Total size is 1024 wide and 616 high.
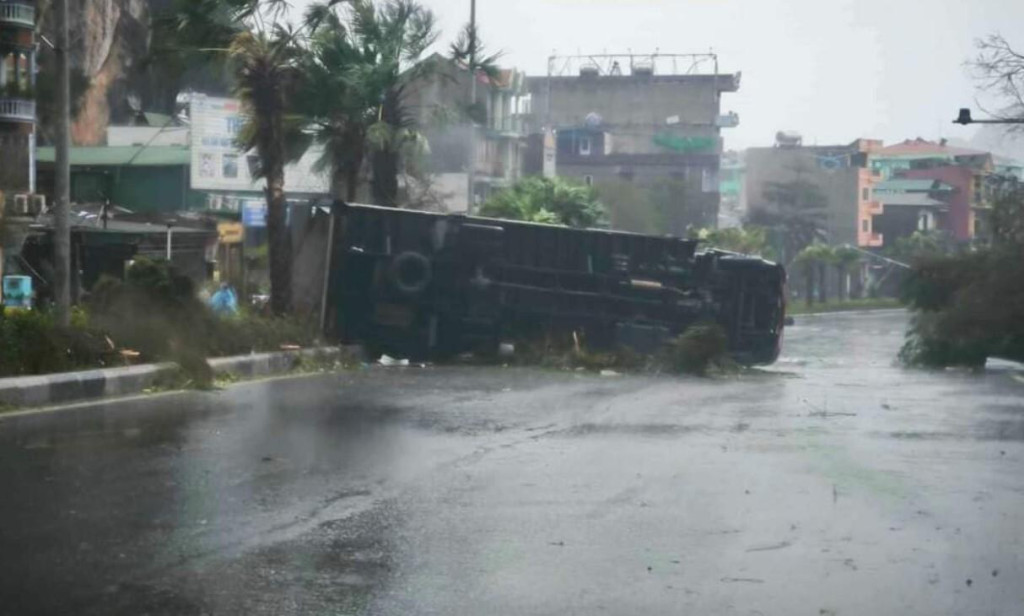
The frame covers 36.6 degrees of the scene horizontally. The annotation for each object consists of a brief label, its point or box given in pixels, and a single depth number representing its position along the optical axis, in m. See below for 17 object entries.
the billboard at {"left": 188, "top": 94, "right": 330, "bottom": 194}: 48.56
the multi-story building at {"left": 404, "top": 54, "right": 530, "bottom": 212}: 36.53
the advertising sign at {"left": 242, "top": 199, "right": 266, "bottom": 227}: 49.06
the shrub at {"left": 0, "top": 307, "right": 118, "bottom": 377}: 16.98
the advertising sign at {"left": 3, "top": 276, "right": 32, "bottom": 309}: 27.88
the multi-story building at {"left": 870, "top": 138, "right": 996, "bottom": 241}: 116.11
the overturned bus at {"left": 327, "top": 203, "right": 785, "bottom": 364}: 27.06
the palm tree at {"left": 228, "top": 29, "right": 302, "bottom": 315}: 27.23
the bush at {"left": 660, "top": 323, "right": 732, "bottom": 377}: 26.72
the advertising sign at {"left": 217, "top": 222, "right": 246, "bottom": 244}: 44.22
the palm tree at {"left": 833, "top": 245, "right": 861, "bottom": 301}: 100.50
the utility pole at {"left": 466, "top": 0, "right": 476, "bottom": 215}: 35.94
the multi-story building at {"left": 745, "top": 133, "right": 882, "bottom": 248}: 115.06
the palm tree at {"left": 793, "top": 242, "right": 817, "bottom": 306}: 98.31
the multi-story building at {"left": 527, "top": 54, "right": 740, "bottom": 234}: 112.25
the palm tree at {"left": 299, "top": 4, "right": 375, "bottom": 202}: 31.34
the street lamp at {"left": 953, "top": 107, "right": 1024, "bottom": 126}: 36.13
